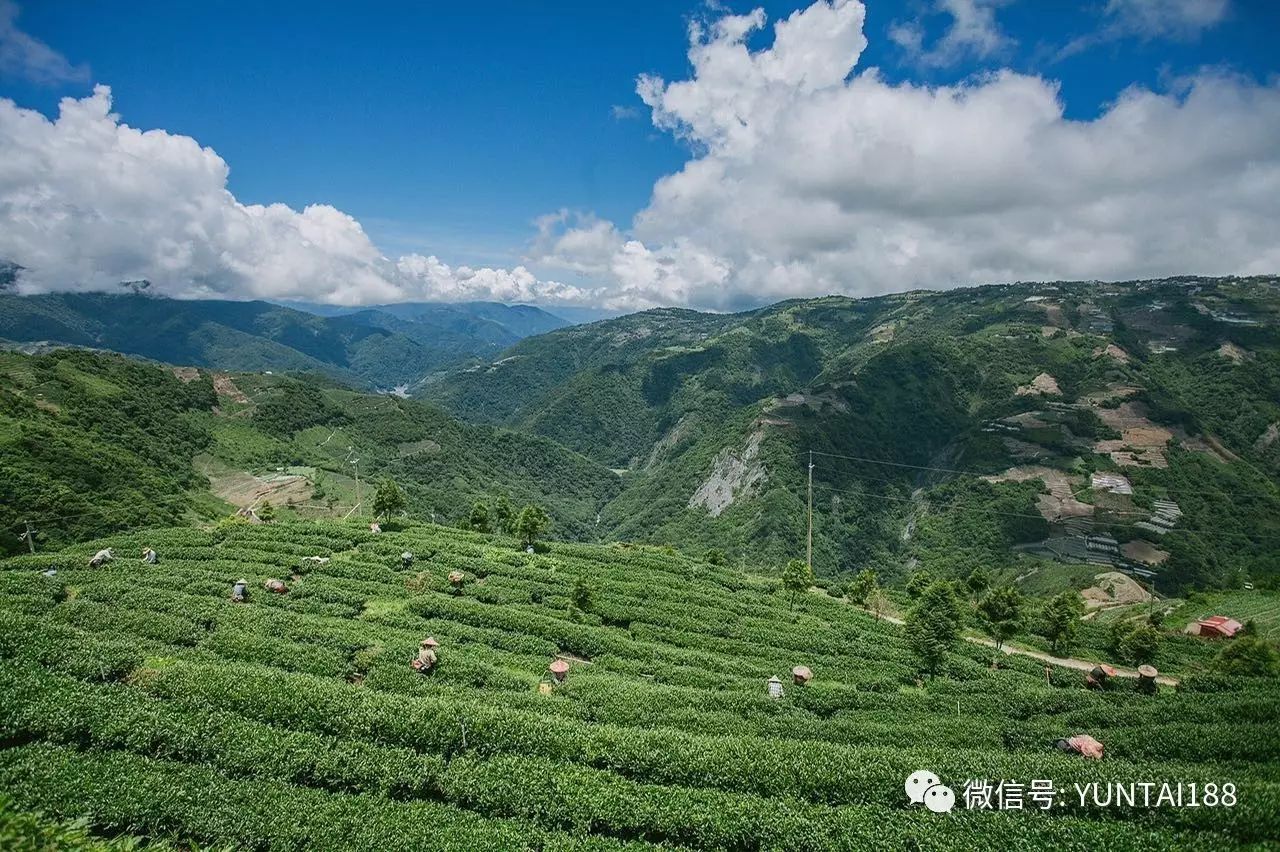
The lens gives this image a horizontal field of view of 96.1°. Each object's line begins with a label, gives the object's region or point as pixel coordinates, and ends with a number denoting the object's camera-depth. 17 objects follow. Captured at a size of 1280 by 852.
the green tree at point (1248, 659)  32.47
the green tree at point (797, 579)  48.72
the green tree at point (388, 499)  55.41
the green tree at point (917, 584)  57.67
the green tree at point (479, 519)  60.06
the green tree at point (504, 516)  62.72
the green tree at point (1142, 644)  37.97
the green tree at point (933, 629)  34.72
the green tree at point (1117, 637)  40.53
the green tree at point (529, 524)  53.75
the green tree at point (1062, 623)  42.56
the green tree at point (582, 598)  37.38
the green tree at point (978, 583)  58.06
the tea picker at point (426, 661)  25.53
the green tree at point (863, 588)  50.41
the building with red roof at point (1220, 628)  44.84
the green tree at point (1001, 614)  42.28
